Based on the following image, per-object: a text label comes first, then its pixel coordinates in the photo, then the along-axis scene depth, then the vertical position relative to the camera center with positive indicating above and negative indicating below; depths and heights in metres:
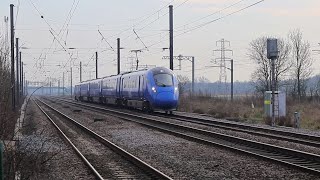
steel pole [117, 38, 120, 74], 61.51 +5.16
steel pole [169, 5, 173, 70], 42.09 +5.34
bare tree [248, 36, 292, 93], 69.04 +3.07
